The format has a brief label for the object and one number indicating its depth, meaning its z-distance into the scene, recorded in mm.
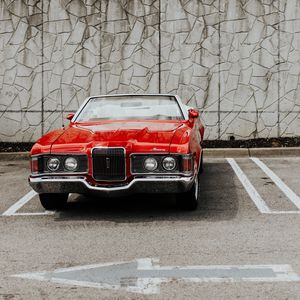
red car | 6887
